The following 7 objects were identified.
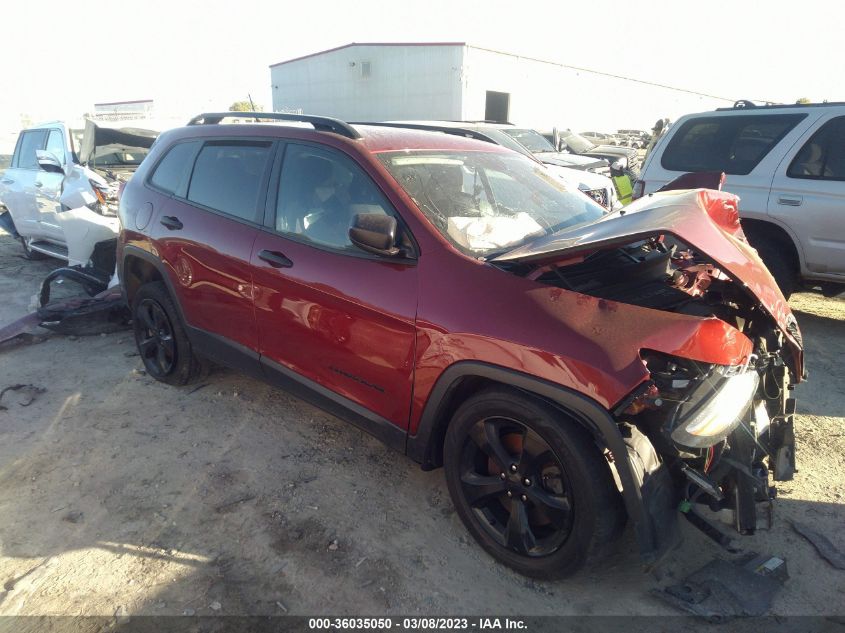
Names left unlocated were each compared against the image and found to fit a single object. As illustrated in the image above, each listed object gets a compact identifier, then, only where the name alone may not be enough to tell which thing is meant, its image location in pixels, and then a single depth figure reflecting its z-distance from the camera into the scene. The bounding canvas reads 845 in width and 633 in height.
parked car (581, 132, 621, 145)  21.25
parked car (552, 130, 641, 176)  13.76
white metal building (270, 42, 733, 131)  26.06
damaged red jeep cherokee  2.07
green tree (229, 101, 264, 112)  35.05
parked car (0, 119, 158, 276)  6.06
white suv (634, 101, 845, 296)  4.84
